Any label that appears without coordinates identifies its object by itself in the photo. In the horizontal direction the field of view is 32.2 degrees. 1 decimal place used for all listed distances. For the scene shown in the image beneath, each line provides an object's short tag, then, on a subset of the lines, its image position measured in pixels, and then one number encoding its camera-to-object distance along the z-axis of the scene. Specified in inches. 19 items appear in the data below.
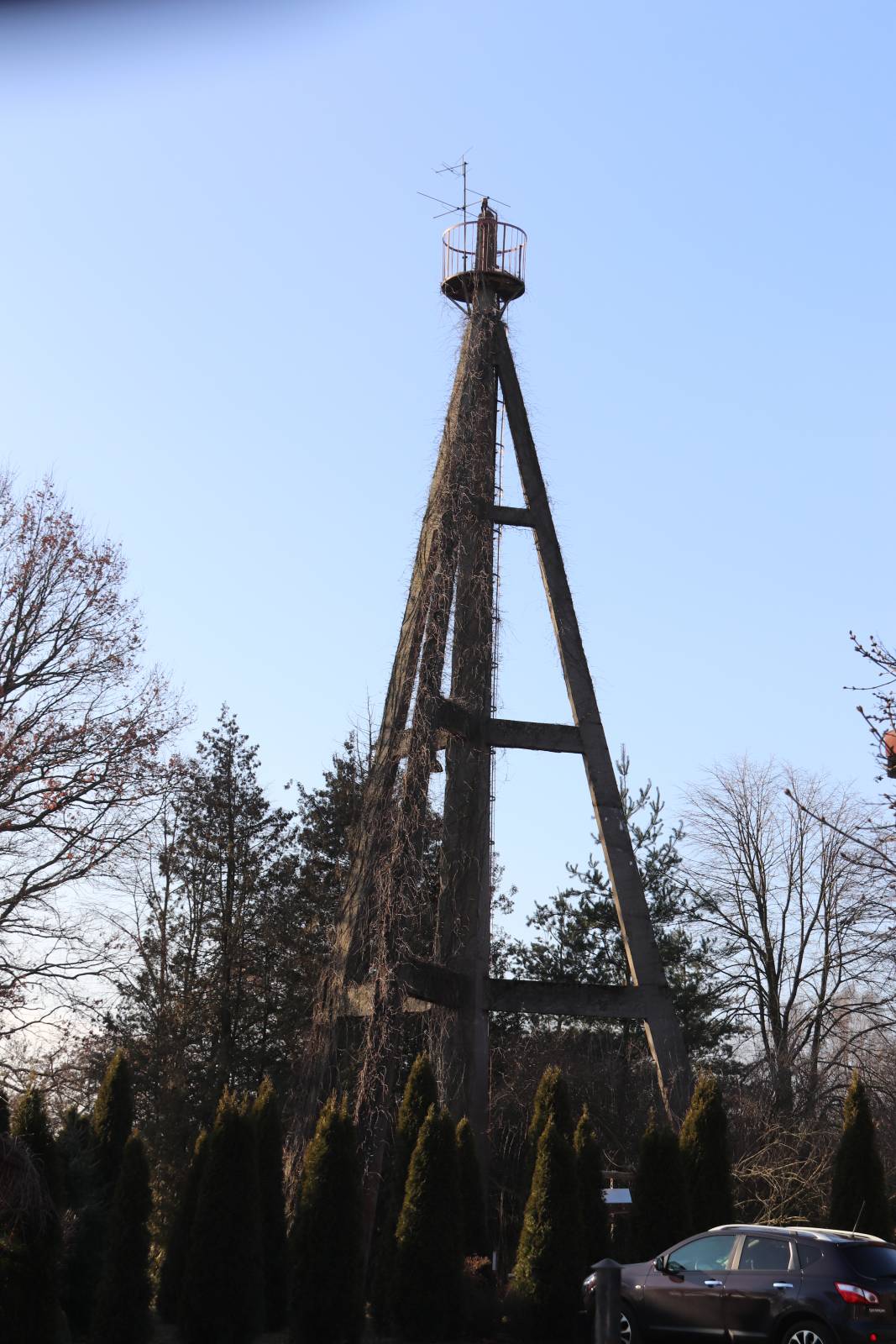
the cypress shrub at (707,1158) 718.5
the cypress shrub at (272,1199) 748.6
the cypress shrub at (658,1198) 695.7
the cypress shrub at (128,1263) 645.3
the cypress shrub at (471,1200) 777.6
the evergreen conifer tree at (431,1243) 653.3
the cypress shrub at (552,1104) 713.6
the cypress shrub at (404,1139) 720.0
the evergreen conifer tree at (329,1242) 623.5
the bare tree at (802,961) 1333.7
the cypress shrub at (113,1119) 778.8
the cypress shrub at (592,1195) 702.3
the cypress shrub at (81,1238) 701.3
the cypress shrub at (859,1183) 704.4
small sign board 676.1
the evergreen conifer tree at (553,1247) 646.5
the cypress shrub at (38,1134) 593.9
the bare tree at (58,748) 1006.4
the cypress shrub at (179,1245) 706.2
